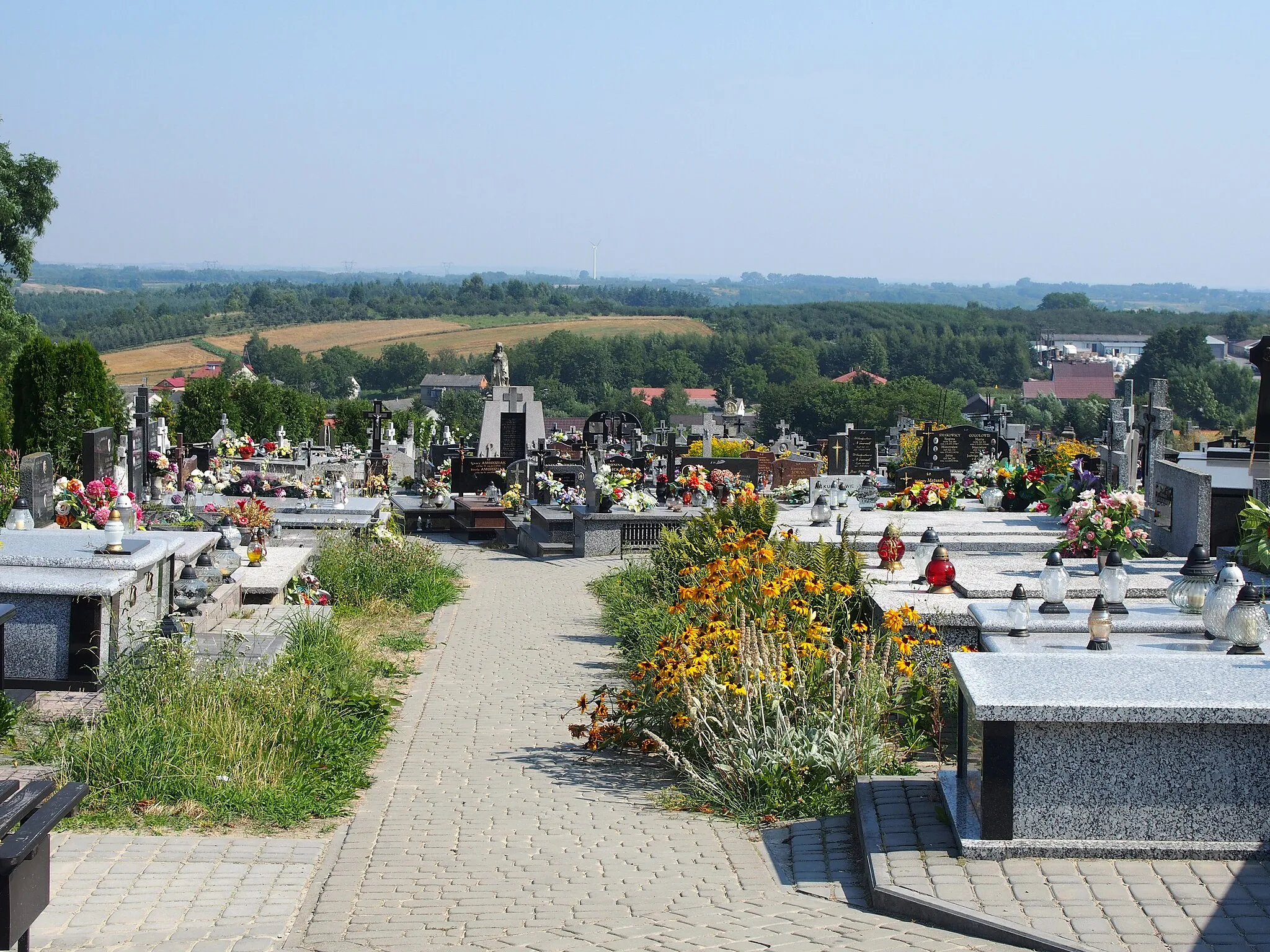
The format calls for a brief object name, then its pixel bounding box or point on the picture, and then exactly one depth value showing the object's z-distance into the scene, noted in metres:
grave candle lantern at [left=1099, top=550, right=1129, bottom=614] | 8.32
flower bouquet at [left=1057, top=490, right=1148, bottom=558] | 11.60
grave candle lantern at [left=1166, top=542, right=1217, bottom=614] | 8.15
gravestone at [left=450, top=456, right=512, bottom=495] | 26.55
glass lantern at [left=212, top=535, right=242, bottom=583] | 11.61
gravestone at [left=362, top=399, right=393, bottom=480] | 31.23
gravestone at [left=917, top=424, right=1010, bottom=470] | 30.62
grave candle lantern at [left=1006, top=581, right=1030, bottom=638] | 7.59
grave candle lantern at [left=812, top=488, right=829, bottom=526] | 14.88
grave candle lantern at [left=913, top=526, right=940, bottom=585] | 10.17
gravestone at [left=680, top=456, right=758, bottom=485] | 30.83
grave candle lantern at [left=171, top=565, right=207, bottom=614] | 10.30
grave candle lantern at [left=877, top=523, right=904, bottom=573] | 10.41
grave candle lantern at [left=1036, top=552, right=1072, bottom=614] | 8.01
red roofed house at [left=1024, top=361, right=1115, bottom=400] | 119.81
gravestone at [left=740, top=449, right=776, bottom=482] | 33.59
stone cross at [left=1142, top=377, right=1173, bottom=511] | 14.14
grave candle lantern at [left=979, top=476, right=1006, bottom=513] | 17.28
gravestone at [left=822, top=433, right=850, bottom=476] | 30.88
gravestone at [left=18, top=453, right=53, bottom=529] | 12.11
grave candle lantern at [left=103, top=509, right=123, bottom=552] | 9.32
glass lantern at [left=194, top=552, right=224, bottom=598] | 11.12
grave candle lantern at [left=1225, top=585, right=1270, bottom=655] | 6.71
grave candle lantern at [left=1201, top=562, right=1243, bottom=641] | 7.12
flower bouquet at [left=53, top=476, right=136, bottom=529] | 12.38
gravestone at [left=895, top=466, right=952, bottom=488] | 25.58
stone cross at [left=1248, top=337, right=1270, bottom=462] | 14.68
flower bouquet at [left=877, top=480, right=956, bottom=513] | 17.52
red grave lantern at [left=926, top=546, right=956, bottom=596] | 9.72
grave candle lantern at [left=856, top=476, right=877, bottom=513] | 20.95
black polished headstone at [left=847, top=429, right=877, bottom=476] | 32.28
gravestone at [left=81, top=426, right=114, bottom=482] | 13.94
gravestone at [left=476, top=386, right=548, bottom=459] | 32.34
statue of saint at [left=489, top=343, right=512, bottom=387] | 47.72
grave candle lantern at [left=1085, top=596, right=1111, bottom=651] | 7.12
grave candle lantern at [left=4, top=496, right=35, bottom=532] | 11.25
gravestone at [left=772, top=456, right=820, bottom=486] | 32.41
